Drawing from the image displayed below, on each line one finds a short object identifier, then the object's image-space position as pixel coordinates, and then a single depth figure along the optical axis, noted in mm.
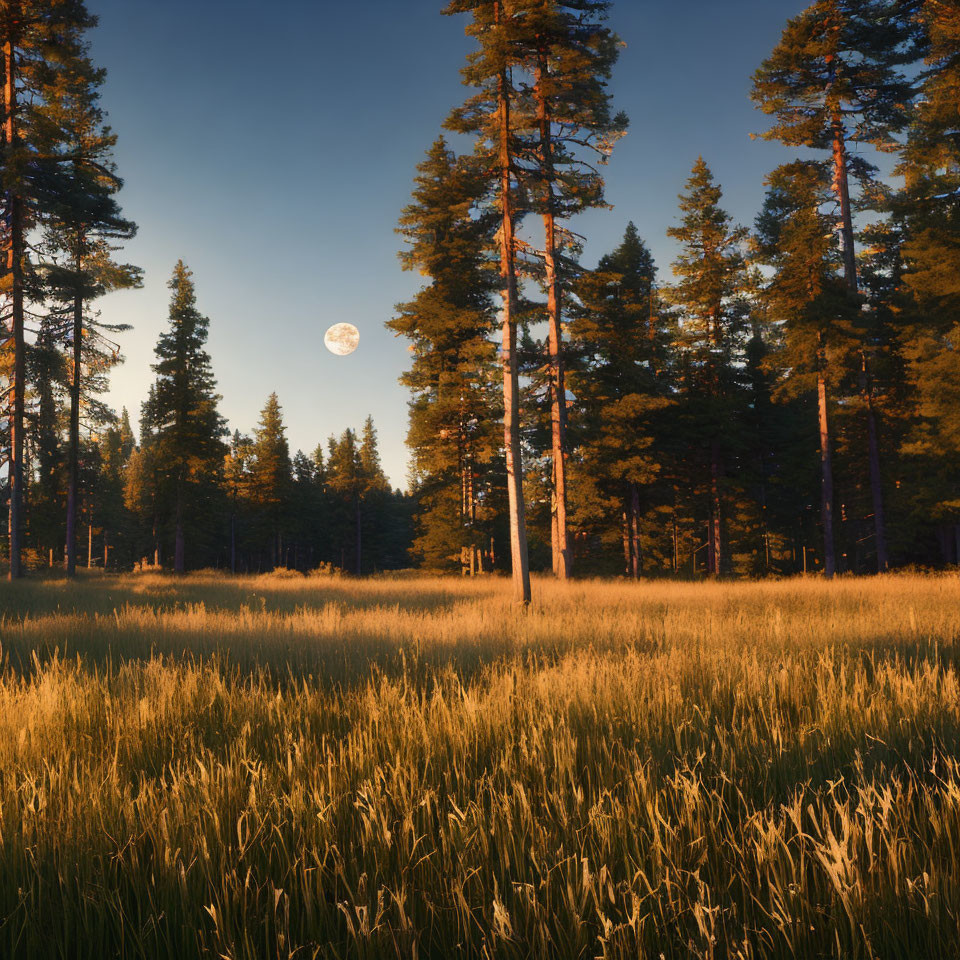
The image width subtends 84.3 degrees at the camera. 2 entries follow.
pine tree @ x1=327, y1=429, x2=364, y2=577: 55031
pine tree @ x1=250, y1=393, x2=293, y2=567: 46781
